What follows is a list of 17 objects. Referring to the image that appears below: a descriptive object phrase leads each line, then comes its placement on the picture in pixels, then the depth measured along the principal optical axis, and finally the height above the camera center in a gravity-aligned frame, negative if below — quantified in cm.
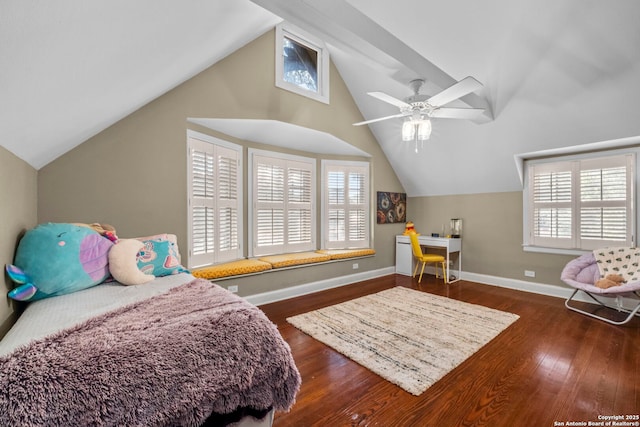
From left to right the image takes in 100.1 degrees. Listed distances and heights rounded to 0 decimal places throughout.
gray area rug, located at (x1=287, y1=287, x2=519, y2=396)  204 -118
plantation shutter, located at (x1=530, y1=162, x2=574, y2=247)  371 +11
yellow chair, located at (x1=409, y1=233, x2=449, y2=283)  443 -75
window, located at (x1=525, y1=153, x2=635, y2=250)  327 +14
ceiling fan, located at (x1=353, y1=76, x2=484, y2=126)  207 +97
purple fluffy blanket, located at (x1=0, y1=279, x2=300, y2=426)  82 -57
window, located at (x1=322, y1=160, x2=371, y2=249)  459 +12
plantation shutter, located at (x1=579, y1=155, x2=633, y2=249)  325 +13
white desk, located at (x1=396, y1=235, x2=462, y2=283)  452 -67
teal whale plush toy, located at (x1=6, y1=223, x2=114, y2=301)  158 -33
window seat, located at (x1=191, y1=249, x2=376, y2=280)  302 -67
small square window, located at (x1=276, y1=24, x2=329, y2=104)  343 +205
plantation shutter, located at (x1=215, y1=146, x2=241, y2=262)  339 +9
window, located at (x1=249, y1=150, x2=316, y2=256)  384 +13
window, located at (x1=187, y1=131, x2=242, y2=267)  310 +14
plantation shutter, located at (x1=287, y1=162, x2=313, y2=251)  420 +8
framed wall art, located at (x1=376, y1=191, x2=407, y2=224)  498 +8
